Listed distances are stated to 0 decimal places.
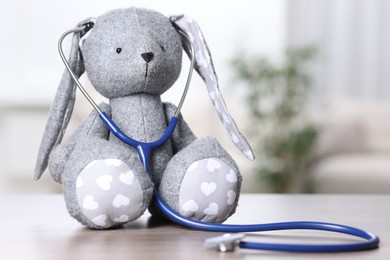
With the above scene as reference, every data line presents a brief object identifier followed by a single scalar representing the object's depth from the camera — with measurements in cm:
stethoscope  104
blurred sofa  479
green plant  454
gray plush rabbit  118
